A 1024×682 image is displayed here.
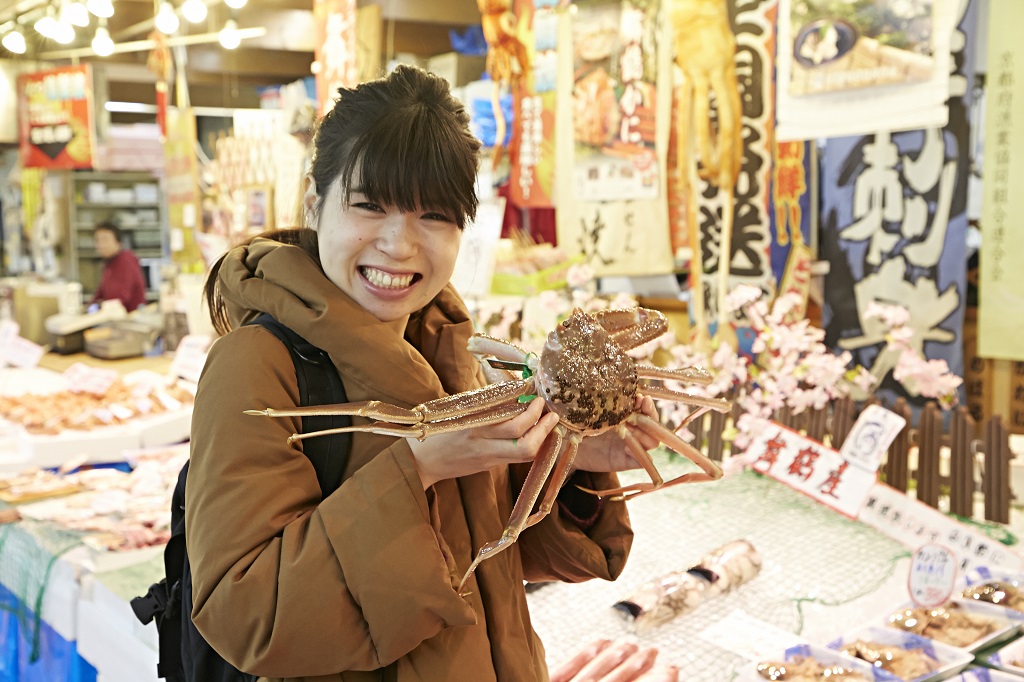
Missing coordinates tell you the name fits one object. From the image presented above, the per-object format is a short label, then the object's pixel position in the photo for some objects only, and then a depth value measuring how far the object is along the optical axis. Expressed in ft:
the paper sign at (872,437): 7.61
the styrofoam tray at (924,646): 5.32
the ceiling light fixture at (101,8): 15.56
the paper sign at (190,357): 12.70
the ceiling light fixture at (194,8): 15.47
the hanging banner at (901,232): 9.01
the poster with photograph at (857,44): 8.85
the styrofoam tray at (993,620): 5.61
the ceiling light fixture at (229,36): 17.60
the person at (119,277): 21.12
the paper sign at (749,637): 5.70
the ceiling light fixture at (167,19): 16.56
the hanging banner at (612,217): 11.27
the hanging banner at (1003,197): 8.56
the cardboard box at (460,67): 15.30
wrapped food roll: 6.30
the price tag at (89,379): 12.57
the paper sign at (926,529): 6.79
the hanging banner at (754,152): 10.11
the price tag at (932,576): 5.99
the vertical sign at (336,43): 14.39
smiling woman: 3.03
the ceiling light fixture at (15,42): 19.95
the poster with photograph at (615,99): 11.34
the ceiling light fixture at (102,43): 17.59
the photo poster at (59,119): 22.74
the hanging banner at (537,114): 12.56
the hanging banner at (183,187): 20.42
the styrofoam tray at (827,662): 5.22
